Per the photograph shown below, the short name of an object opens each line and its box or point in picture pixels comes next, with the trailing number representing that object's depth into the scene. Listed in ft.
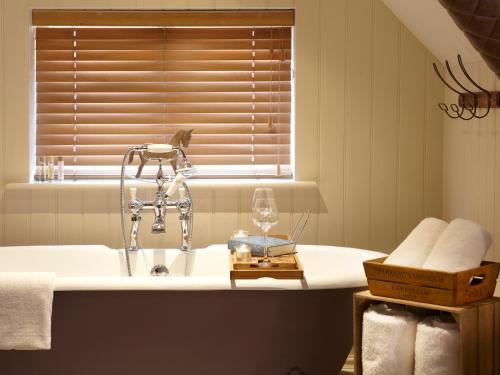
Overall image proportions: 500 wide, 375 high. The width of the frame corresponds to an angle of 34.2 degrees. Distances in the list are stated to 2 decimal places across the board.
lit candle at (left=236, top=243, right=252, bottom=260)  9.91
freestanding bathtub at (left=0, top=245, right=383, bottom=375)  9.63
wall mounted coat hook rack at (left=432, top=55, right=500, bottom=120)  10.63
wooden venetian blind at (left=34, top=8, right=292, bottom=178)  13.57
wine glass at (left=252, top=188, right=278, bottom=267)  9.75
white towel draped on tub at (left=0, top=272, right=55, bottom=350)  9.46
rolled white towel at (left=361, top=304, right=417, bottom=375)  8.05
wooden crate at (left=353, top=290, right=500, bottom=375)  7.64
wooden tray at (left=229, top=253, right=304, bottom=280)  9.43
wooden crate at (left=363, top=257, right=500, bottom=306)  7.73
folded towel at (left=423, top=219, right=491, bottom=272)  7.86
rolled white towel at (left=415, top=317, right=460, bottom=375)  7.72
